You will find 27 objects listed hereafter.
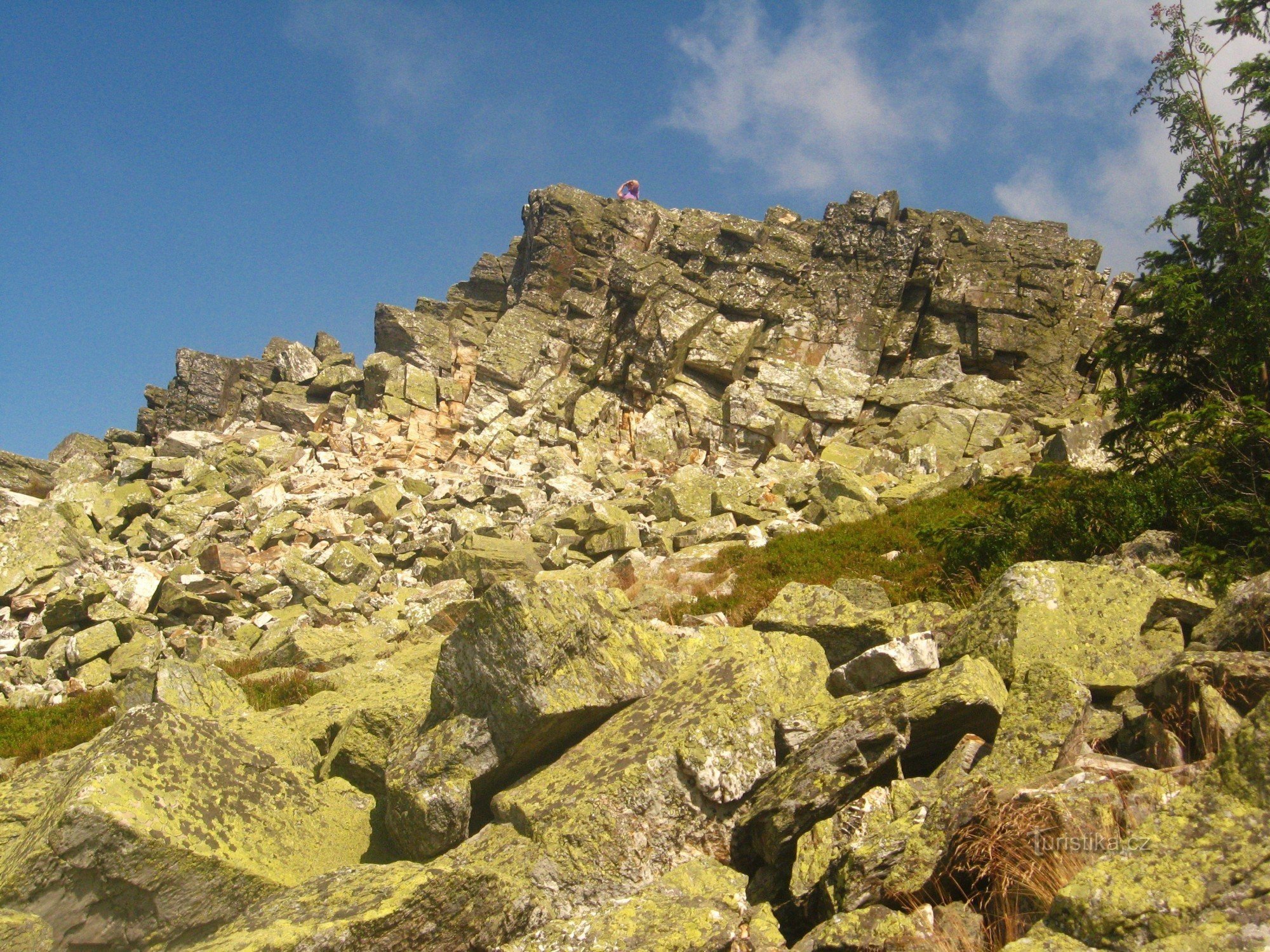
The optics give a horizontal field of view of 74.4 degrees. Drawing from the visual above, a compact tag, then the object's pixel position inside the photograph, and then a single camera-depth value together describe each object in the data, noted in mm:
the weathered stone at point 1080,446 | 23156
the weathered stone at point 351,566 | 22922
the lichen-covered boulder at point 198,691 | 10172
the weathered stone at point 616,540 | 21984
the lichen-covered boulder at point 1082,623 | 7223
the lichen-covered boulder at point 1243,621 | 6609
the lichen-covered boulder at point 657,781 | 6020
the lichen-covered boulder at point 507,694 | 6891
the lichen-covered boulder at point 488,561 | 20000
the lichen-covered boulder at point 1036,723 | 5812
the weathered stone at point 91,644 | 18125
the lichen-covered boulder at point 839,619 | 8648
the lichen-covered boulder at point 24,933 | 5617
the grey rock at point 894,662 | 7012
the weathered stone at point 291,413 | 42531
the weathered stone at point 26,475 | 37875
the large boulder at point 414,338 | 44562
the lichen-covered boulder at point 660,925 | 5023
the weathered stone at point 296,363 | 45844
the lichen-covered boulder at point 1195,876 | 3672
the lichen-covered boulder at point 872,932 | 4461
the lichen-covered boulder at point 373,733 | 8031
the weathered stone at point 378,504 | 30328
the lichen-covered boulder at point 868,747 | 5855
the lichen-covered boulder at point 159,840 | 5898
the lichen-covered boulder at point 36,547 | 23564
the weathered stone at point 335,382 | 44781
